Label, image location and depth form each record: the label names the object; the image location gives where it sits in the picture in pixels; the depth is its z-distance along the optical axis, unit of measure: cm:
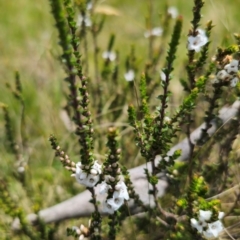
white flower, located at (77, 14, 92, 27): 49
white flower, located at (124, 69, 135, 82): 51
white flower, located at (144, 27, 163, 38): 55
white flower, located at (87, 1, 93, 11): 51
